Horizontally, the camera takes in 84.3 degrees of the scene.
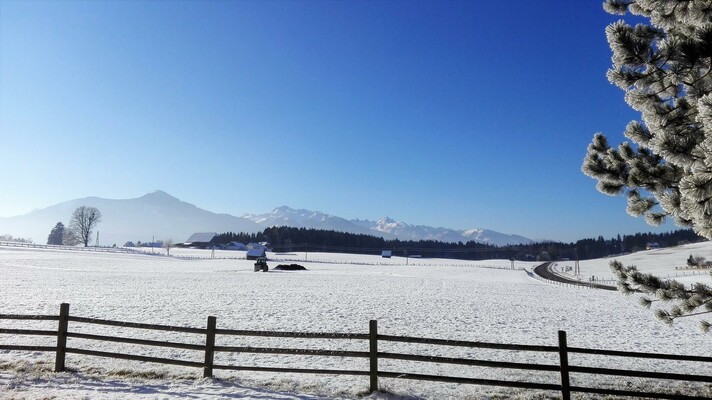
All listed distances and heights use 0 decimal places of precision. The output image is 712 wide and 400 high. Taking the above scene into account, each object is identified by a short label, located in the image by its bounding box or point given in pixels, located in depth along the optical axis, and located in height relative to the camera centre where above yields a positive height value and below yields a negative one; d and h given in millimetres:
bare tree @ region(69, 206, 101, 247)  145875 +6777
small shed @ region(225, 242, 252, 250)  169725 -1454
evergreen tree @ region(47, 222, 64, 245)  159250 +2907
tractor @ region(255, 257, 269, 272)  65769 -3864
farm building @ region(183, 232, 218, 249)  178625 +1194
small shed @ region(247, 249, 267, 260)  101644 -2701
